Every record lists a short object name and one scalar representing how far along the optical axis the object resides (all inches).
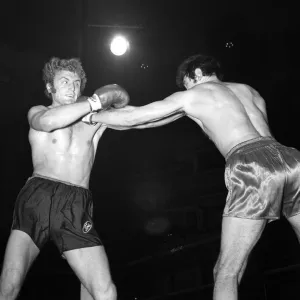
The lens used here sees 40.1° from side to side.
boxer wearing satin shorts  90.5
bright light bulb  214.2
